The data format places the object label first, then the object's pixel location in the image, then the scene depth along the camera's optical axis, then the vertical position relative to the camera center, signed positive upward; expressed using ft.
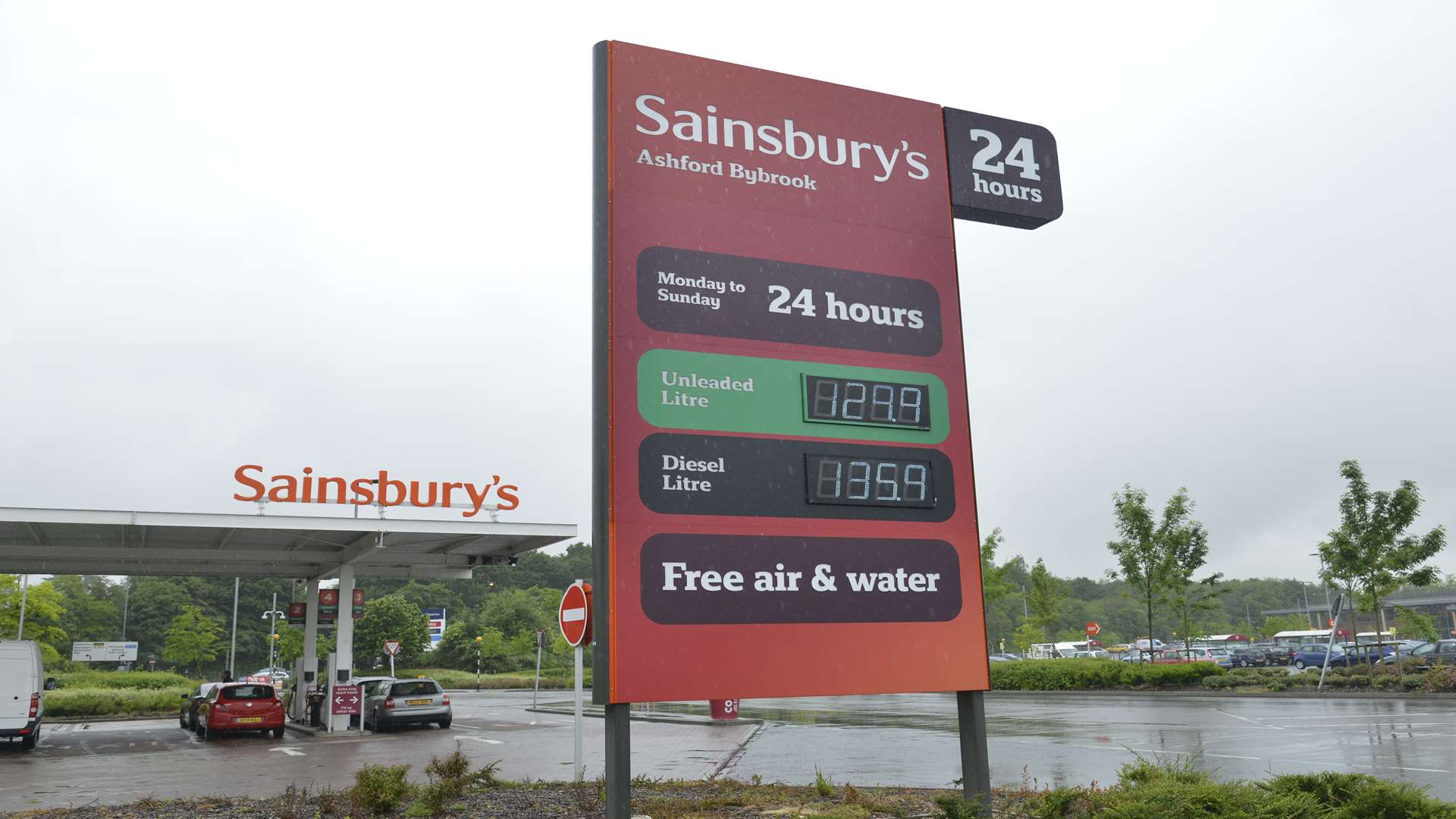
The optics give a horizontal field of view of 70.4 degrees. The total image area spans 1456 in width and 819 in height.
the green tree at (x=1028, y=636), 178.49 -4.86
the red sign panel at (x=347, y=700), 79.10 -5.22
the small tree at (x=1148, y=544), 114.01 +6.63
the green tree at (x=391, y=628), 233.55 +0.35
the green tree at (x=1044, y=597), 145.28 +1.51
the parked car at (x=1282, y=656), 145.18 -8.07
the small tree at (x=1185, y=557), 113.50 +5.02
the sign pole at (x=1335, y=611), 90.63 -1.16
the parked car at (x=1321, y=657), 126.93 -7.44
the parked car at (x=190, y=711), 86.94 -6.46
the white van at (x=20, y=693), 69.72 -3.43
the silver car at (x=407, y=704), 80.02 -5.84
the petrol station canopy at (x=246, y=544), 69.82 +6.88
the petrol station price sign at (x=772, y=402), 25.25 +5.55
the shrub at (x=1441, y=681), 84.43 -7.01
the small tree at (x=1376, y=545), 96.32 +4.72
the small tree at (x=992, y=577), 134.72 +4.18
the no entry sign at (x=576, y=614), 30.04 +0.27
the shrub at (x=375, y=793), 29.43 -4.60
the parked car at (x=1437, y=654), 114.32 -6.72
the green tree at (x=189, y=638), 205.26 -0.39
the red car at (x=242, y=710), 77.46 -5.62
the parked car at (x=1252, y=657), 151.43 -8.42
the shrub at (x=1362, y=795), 22.24 -4.39
